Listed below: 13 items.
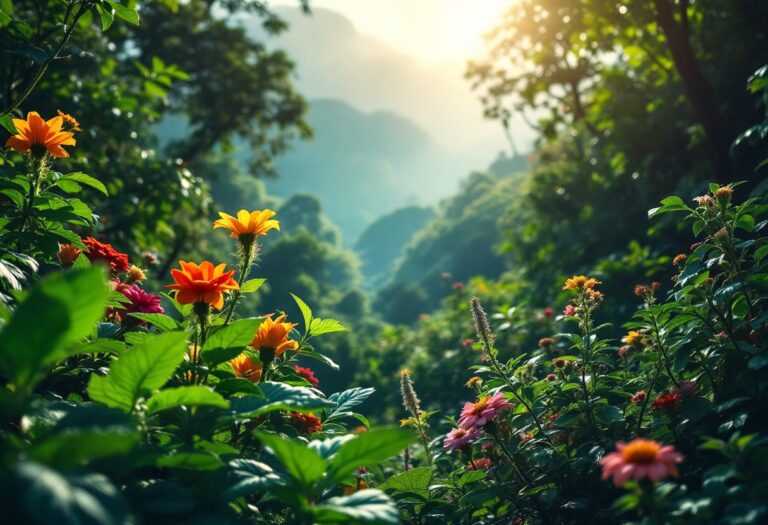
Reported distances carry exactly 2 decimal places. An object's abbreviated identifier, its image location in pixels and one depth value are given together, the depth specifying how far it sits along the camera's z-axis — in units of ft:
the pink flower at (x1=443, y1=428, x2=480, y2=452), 5.39
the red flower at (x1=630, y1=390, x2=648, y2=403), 5.41
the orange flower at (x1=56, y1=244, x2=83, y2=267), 5.57
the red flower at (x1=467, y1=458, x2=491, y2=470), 6.46
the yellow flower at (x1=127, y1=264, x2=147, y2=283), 6.27
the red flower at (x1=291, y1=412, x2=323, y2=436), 5.20
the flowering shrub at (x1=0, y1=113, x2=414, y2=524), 2.14
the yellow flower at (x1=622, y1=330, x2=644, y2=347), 6.44
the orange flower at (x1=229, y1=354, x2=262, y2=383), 4.97
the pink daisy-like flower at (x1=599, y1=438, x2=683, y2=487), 2.90
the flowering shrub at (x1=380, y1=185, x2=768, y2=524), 4.81
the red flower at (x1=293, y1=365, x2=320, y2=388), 6.73
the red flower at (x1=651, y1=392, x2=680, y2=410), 4.72
